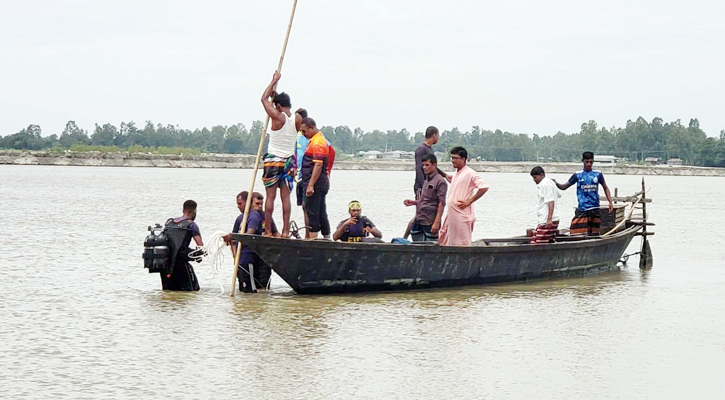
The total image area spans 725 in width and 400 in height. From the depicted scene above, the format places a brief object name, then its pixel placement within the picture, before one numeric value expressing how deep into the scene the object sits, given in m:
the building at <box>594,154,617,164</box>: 174.76
